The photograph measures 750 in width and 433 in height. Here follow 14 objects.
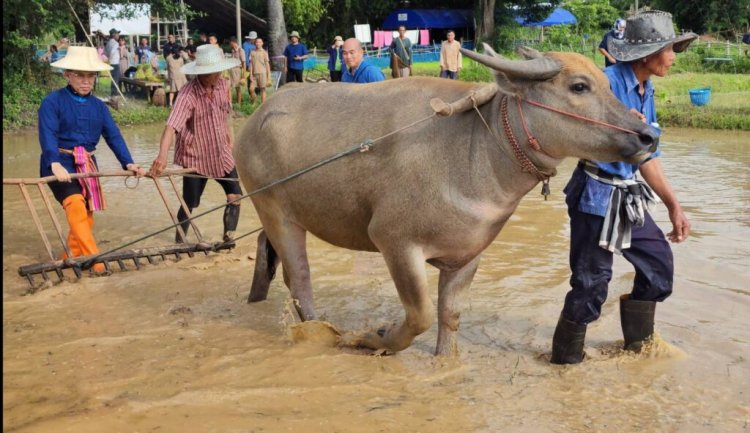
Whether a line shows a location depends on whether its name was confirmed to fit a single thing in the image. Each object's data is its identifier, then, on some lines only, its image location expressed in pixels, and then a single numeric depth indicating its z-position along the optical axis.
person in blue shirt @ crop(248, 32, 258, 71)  20.92
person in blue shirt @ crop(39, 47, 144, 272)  6.47
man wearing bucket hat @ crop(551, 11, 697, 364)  4.33
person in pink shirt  6.81
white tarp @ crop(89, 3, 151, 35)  24.88
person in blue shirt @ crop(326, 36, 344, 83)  18.68
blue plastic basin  17.86
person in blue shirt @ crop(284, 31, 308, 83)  19.98
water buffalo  4.00
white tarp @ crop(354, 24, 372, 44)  33.33
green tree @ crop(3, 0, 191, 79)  16.24
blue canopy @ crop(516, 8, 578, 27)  42.78
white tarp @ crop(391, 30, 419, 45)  36.25
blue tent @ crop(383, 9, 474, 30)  38.00
